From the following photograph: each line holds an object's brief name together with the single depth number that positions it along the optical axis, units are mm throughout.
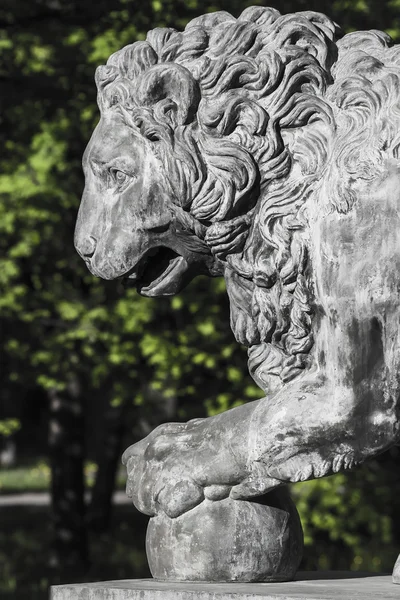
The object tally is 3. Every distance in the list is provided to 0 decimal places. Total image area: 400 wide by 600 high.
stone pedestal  6456
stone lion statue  6584
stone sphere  6878
